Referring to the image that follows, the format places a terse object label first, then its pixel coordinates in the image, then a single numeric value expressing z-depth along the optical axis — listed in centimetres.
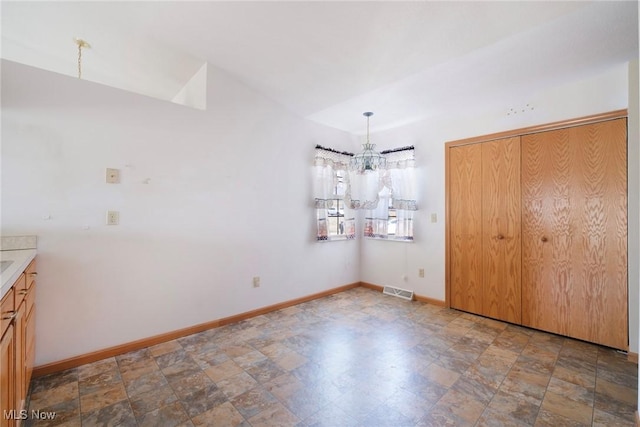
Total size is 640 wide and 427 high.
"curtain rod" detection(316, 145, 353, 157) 379
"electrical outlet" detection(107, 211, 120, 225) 225
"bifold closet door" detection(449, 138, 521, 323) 298
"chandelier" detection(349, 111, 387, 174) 358
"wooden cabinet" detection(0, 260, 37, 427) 111
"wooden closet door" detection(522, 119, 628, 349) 241
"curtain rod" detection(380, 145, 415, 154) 378
